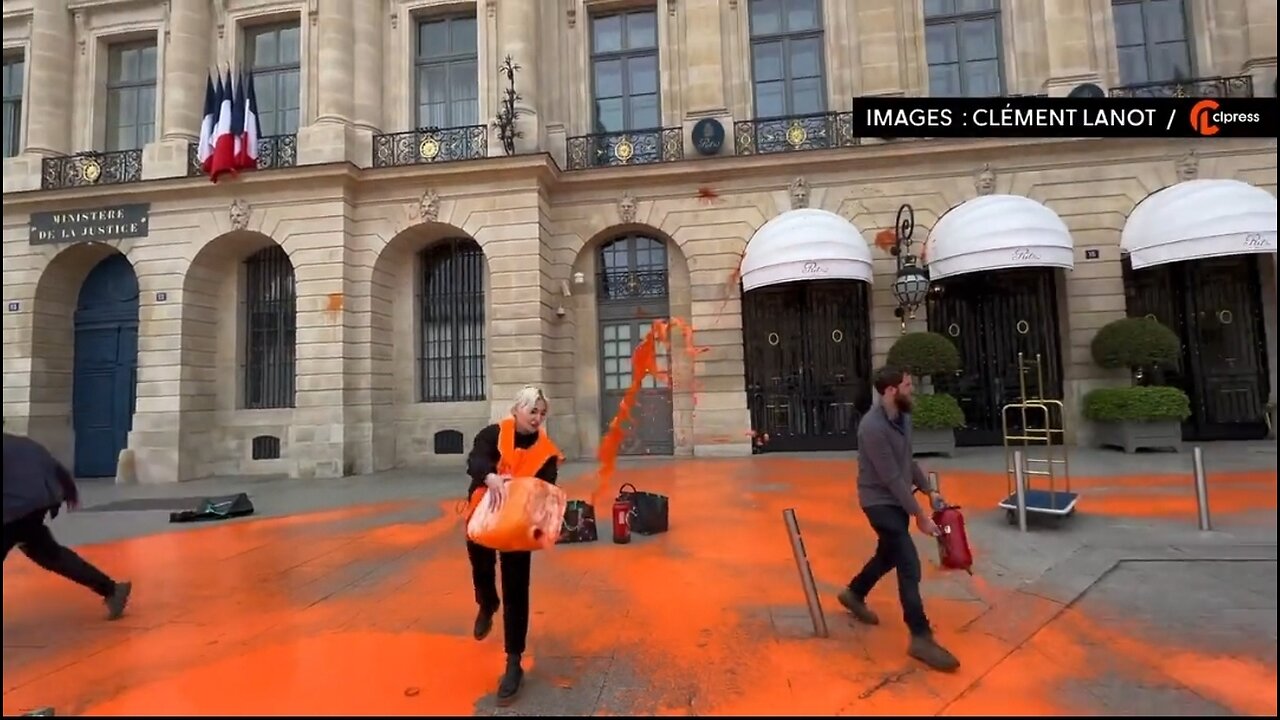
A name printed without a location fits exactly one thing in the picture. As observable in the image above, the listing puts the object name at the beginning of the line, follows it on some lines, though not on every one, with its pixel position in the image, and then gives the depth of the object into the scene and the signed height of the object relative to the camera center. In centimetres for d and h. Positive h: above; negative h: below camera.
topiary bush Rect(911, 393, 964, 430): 1341 -54
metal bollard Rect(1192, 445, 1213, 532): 616 -100
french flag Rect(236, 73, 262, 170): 1566 +640
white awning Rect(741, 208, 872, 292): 1418 +292
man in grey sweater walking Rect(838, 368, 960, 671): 438 -66
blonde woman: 403 -38
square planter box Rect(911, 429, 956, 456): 1359 -106
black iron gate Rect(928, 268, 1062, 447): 1528 +113
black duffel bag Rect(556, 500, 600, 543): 760 -139
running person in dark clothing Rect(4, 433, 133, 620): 431 -62
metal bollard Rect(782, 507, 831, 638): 478 -134
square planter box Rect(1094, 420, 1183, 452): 1277 -103
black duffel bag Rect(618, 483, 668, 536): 788 -134
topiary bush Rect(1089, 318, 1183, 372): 1326 +70
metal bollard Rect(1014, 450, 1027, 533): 709 -108
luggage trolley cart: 720 -123
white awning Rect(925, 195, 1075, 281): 1355 +293
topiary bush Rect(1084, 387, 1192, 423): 1262 -45
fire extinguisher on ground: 748 -138
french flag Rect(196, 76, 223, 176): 1555 +645
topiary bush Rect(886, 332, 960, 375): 1367 +65
